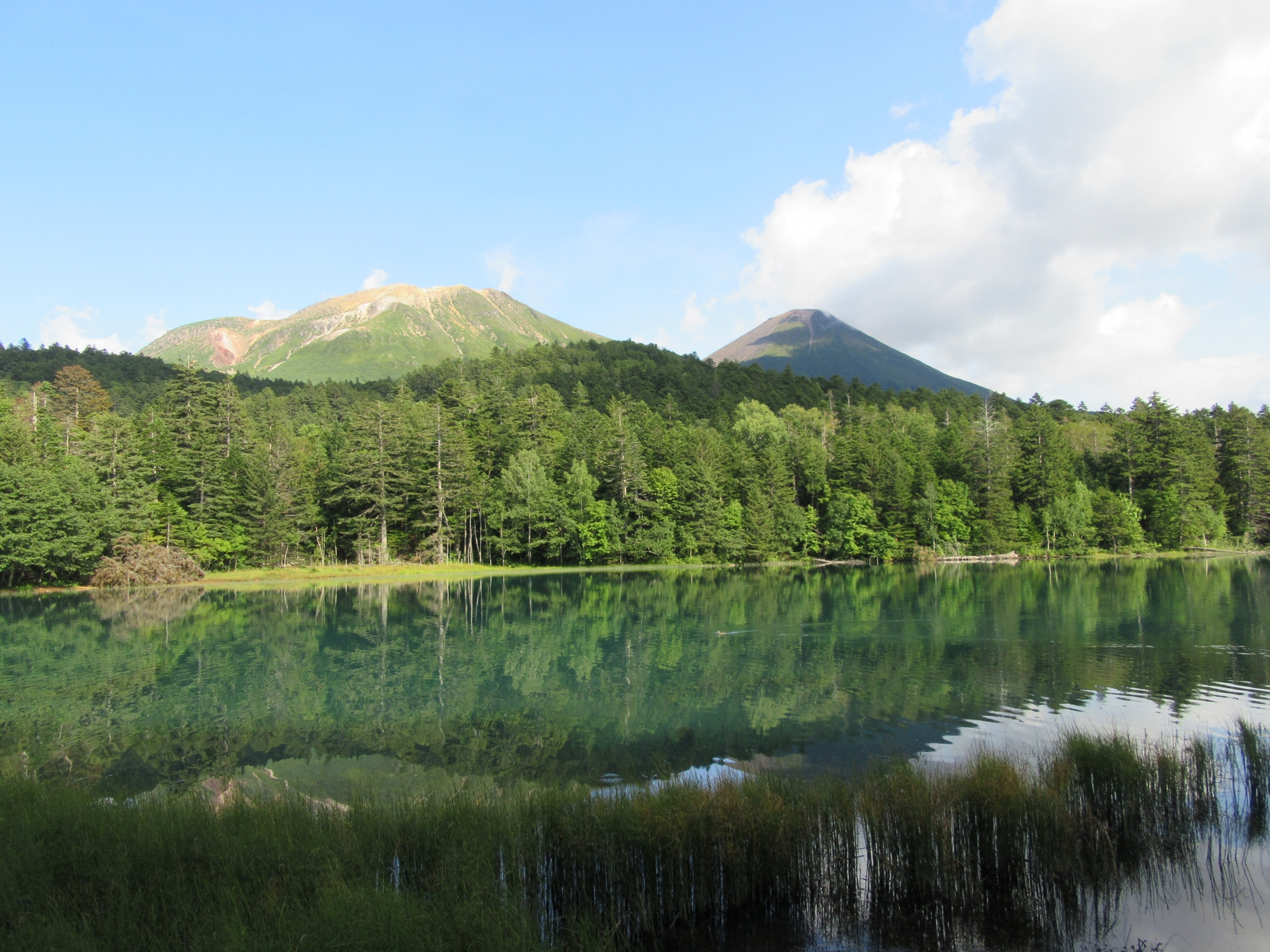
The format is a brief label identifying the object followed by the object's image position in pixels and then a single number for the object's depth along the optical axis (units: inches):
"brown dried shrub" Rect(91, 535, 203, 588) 2011.6
